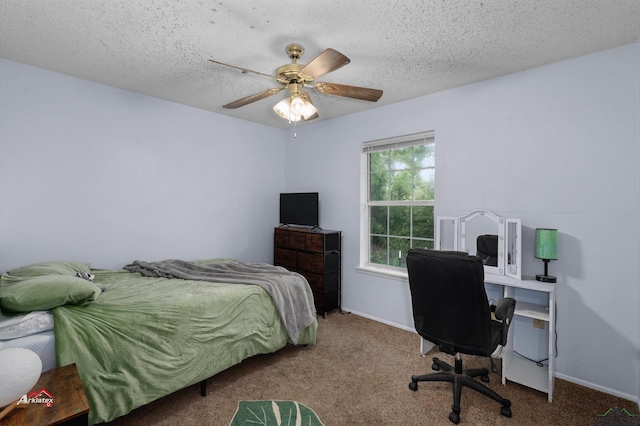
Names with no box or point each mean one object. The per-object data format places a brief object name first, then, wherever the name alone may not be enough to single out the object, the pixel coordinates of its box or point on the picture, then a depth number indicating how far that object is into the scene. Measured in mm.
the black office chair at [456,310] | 1926
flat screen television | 4125
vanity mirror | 2631
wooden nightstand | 1146
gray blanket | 2748
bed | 1769
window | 3412
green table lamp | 2363
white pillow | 1680
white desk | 2248
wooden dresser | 3799
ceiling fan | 2182
